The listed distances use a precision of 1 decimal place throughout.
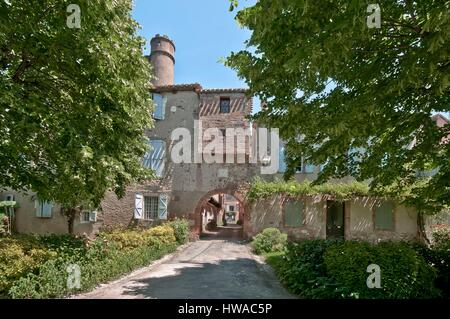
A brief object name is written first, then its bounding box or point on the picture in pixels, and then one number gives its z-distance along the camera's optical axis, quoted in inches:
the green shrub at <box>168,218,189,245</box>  642.7
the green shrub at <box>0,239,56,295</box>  253.8
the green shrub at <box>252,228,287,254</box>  554.9
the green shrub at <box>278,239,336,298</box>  270.0
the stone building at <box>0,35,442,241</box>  715.4
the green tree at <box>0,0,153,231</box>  216.2
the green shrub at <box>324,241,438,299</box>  242.5
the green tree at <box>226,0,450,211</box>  160.4
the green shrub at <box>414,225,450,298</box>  292.7
